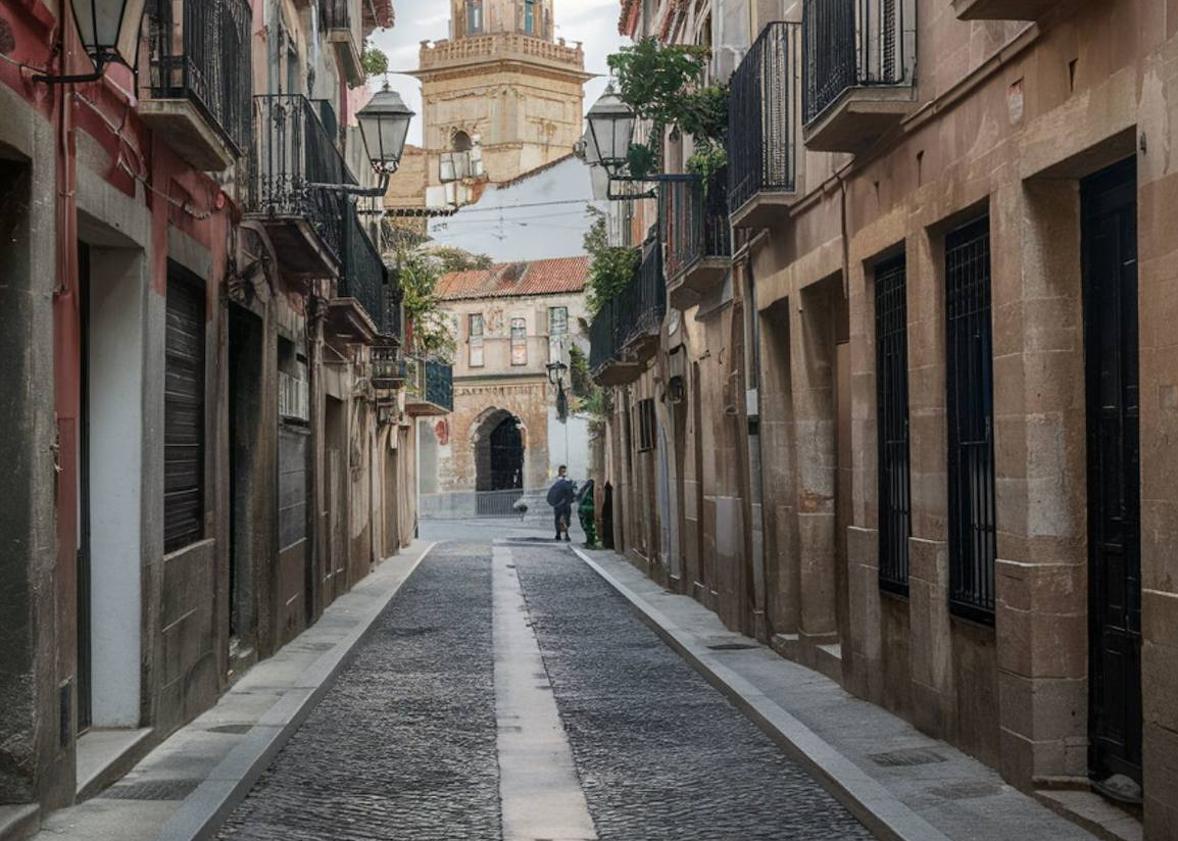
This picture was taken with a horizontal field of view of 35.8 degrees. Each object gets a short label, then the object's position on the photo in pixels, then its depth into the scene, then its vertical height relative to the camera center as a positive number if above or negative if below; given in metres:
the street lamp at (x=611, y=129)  18.08 +3.44
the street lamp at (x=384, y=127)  17.36 +3.33
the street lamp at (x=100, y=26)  7.75 +1.93
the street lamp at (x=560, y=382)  51.28 +2.72
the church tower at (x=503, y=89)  84.00 +18.04
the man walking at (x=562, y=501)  42.56 -0.66
